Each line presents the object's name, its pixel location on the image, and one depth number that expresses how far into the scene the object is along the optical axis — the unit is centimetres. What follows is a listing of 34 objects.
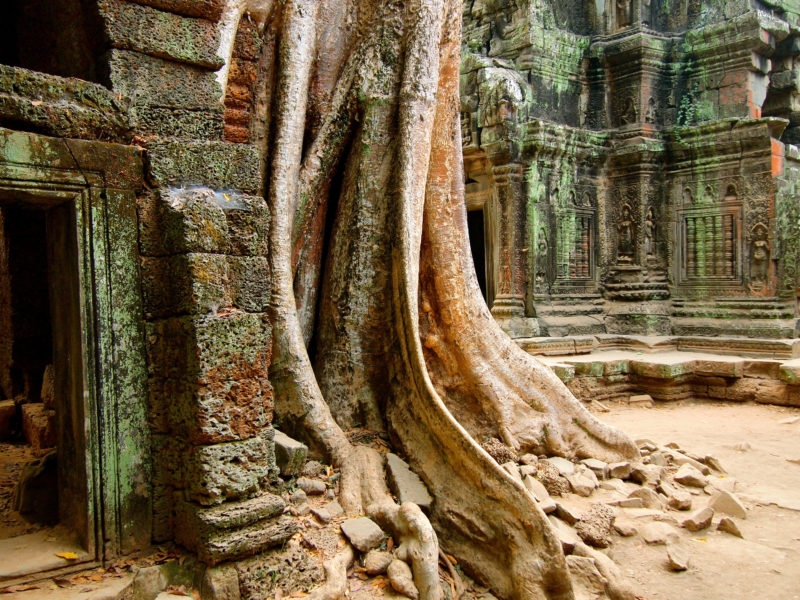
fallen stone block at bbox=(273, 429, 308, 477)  280
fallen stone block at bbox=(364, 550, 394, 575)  248
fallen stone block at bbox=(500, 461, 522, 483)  338
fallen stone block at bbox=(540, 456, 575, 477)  368
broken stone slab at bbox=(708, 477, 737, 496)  395
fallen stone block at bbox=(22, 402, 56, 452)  317
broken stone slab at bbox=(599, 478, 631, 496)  367
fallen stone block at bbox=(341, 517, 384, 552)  256
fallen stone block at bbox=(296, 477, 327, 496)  284
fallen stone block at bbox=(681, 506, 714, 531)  338
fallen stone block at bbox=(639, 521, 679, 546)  318
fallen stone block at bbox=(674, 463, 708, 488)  393
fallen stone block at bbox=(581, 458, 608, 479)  379
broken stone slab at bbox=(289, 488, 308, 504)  271
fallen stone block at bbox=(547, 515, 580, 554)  292
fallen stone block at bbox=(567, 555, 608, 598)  271
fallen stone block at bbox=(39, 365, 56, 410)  325
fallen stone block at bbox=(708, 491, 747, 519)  359
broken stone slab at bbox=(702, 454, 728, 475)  431
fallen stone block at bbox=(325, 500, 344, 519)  274
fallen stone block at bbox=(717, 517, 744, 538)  338
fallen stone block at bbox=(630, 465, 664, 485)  382
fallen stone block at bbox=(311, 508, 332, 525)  265
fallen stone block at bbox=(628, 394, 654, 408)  671
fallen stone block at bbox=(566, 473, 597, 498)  356
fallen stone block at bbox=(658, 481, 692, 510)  360
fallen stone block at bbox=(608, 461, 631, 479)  382
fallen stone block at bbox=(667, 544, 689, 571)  299
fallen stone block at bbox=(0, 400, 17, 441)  353
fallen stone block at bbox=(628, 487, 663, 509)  359
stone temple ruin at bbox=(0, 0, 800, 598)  215
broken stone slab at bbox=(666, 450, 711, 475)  418
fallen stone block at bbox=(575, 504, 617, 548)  311
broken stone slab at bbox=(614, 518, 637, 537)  324
